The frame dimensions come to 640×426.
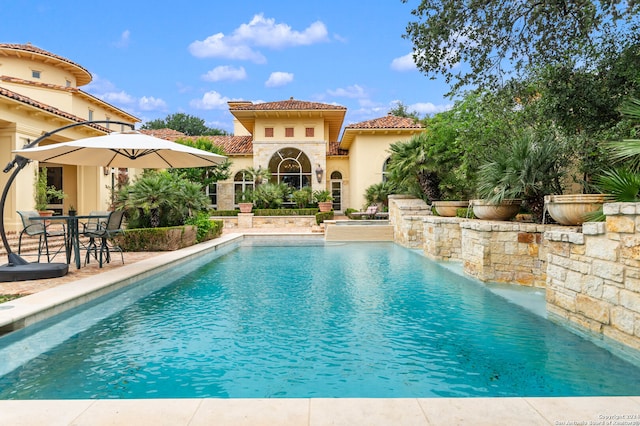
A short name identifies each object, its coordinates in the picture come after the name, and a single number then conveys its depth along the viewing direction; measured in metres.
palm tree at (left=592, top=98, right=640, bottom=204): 4.62
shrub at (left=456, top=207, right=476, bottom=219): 10.34
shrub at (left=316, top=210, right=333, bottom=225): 22.36
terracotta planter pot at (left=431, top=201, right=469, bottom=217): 12.02
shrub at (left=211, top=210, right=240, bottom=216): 24.70
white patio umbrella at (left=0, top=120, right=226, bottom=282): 7.22
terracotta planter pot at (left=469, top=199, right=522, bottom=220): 8.26
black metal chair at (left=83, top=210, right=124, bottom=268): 8.51
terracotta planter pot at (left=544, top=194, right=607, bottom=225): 5.61
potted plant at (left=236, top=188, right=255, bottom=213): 23.27
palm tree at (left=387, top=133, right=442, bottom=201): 15.33
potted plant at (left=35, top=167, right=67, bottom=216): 13.50
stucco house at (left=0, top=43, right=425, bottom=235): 13.54
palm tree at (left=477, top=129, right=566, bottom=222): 7.59
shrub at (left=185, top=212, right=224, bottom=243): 14.52
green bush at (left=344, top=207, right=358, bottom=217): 24.61
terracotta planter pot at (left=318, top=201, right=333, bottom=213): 23.97
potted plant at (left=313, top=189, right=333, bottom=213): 24.02
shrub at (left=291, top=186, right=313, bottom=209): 25.05
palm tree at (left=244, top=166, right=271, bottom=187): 25.54
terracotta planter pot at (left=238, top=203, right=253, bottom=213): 23.23
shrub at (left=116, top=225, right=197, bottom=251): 12.03
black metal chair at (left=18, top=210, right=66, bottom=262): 8.30
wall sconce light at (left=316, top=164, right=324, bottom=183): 26.36
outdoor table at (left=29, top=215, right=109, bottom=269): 7.89
